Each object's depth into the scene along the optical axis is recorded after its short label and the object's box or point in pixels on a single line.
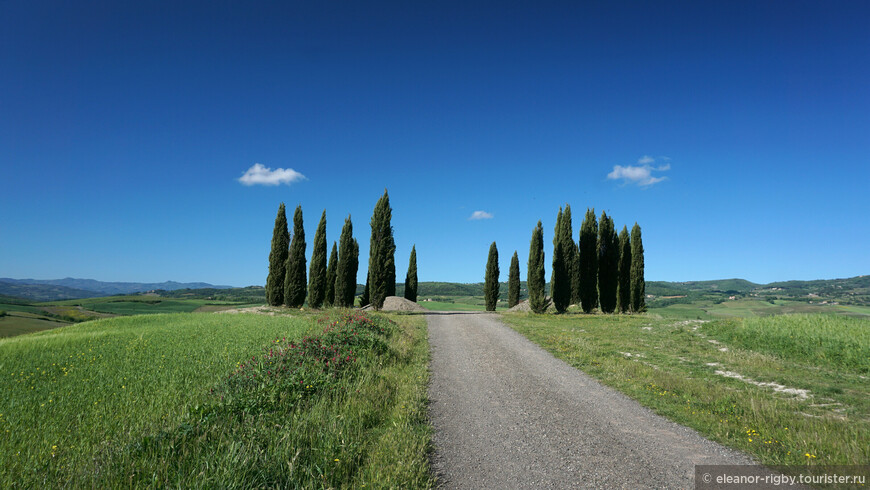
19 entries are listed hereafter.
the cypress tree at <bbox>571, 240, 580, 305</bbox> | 38.71
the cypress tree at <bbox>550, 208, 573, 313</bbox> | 36.34
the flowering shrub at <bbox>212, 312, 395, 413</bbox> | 6.13
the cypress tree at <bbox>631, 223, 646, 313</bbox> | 37.88
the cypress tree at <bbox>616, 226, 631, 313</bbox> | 37.69
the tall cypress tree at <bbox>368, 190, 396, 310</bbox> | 35.19
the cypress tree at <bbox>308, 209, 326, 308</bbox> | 39.28
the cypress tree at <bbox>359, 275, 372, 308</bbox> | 45.22
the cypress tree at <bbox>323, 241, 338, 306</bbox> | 42.83
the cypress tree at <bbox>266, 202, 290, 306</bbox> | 35.93
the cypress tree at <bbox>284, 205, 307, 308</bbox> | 35.66
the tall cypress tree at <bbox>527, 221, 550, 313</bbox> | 36.53
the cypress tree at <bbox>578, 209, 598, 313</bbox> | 37.41
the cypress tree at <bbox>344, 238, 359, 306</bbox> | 38.91
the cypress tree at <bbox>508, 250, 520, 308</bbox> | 46.06
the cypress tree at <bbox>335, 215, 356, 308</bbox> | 38.47
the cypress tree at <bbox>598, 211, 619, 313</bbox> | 37.53
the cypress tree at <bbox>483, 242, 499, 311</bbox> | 44.81
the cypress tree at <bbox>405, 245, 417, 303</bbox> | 47.34
